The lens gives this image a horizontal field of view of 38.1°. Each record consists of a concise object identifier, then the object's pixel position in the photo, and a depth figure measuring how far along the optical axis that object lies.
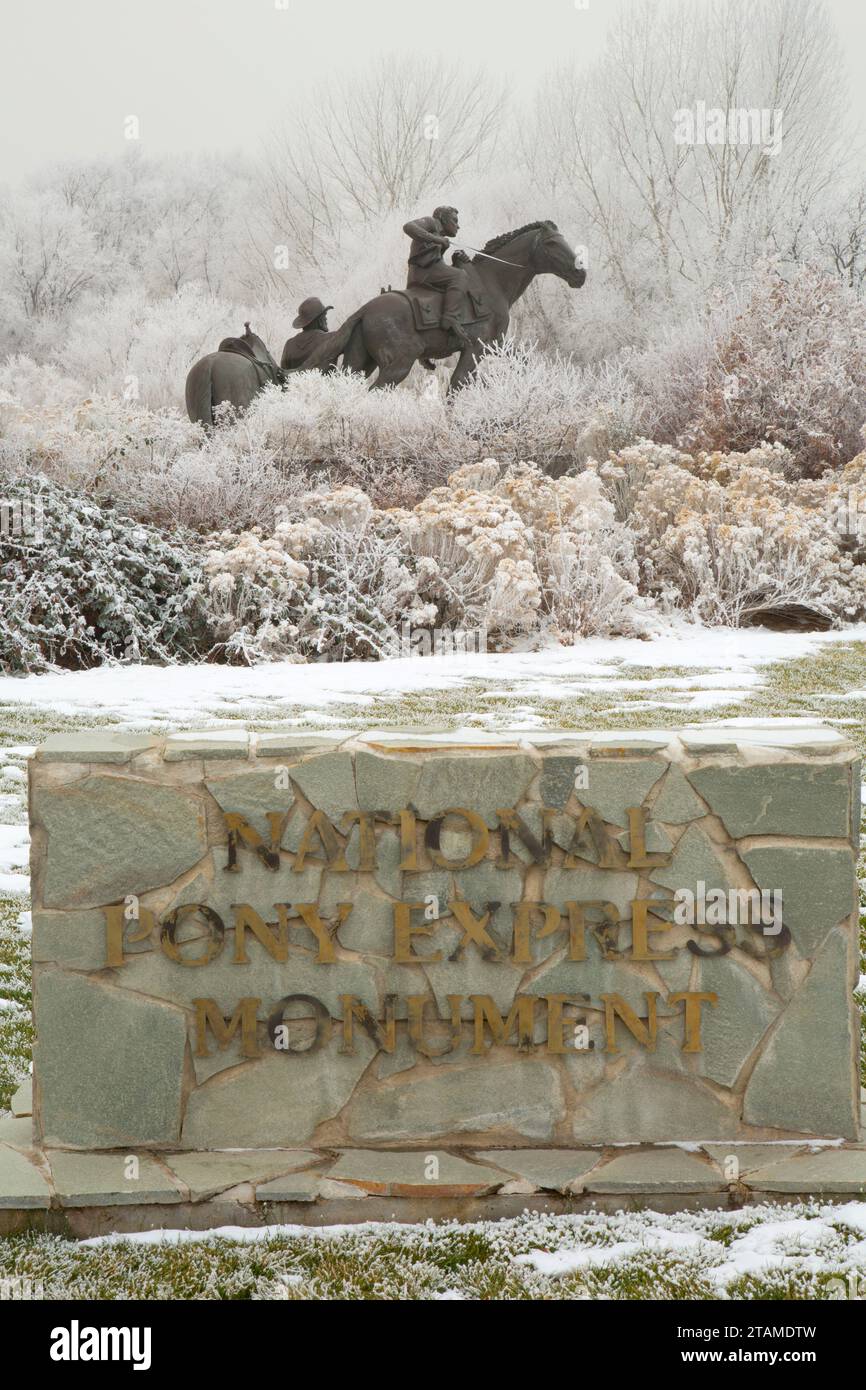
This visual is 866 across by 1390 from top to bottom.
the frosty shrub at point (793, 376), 13.58
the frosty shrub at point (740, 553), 10.29
